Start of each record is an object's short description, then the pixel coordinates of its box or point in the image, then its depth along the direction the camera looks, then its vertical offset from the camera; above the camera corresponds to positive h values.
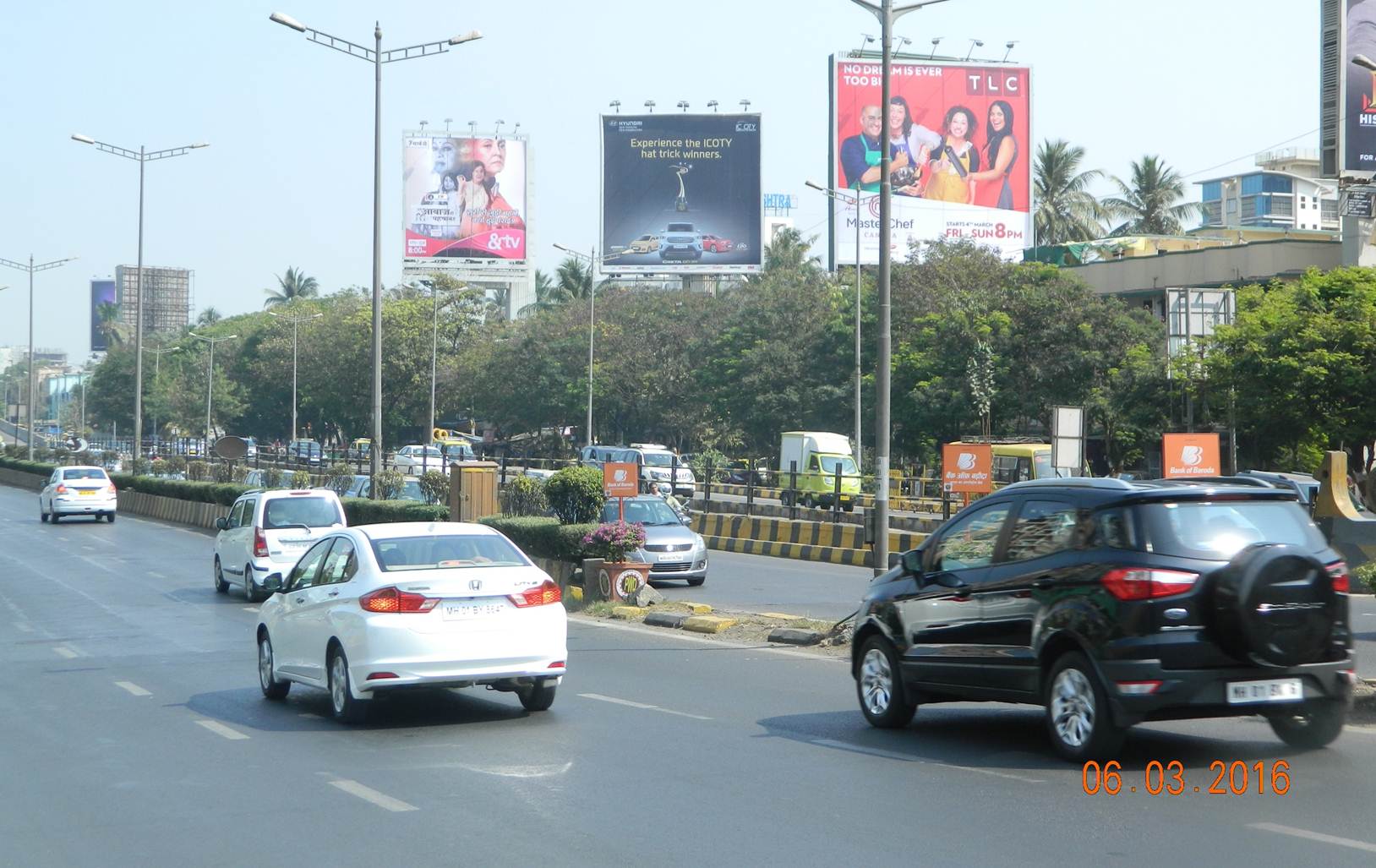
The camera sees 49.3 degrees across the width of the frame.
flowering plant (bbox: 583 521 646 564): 20.44 -1.12
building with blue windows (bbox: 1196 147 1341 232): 123.56 +23.65
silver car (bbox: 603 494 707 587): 24.47 -1.54
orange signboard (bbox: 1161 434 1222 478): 23.33 +0.10
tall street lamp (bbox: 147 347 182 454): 112.12 +6.96
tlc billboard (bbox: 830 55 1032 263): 65.88 +13.97
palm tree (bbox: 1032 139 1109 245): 81.12 +14.05
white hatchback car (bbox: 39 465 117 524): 43.12 -1.13
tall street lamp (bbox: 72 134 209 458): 45.19 +3.90
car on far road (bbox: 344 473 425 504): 35.12 -0.80
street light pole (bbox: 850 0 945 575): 16.23 +1.26
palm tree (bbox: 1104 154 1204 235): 82.25 +14.17
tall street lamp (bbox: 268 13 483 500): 28.91 +5.59
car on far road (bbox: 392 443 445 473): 54.84 -0.07
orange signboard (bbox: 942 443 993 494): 24.70 -0.14
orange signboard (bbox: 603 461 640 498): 24.42 -0.36
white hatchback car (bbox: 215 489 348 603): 22.75 -1.13
